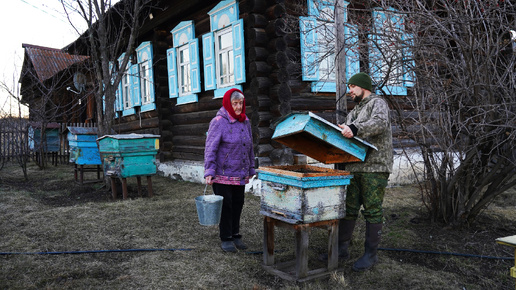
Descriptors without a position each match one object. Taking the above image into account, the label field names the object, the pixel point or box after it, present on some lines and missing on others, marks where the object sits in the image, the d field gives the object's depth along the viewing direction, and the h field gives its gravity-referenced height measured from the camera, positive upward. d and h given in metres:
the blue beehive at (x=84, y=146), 8.39 -0.18
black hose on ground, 3.93 -1.13
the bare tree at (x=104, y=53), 7.39 +1.60
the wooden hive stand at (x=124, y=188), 6.77 -0.90
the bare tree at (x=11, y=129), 10.49 +0.36
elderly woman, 3.83 -0.24
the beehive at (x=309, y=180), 2.95 -0.38
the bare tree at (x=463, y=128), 3.87 -0.01
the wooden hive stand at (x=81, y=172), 8.44 -0.77
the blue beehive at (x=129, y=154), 6.53 -0.29
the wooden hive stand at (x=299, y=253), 3.12 -1.00
